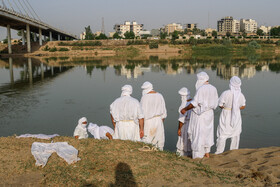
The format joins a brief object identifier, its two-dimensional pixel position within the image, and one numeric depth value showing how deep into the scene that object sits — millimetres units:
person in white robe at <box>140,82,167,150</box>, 6207
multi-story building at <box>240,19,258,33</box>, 192125
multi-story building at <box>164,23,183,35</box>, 172875
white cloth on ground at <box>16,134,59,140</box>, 6439
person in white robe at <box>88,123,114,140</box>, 6535
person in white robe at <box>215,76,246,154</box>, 6578
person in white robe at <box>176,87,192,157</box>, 6441
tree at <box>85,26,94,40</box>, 85038
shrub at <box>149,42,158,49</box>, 63494
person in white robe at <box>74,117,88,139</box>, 7239
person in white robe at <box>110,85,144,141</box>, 5707
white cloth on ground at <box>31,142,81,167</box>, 4734
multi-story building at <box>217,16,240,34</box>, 190625
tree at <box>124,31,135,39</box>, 82044
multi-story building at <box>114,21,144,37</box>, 169388
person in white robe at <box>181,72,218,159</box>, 5703
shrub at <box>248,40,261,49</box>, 62625
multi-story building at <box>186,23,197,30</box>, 195125
